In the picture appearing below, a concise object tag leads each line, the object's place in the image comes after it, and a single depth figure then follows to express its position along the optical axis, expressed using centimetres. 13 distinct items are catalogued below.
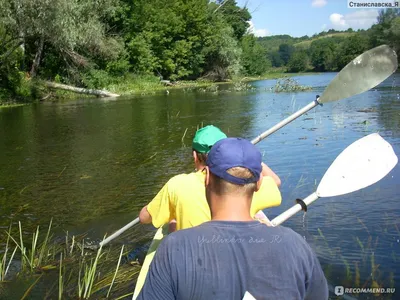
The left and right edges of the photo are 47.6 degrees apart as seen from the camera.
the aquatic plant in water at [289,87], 2638
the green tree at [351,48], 6373
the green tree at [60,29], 1988
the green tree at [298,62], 9812
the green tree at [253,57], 6180
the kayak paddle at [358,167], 346
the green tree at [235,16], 5672
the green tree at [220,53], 4641
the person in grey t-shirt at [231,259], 161
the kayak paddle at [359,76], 446
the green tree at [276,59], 13200
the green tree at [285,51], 13859
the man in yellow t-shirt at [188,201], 271
